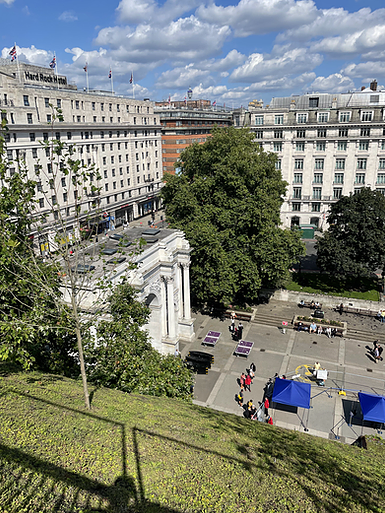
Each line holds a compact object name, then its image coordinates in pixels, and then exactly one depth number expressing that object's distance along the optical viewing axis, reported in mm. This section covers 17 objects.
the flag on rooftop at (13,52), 53062
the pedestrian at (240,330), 37375
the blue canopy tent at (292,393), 26317
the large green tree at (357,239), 41719
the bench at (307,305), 43266
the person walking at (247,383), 29672
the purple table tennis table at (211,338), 36016
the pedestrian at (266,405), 27056
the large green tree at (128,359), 17547
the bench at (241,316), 41531
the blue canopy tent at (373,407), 24827
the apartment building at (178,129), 92562
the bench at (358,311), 41438
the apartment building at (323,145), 64688
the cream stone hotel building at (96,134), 53125
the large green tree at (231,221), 37969
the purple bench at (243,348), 34219
